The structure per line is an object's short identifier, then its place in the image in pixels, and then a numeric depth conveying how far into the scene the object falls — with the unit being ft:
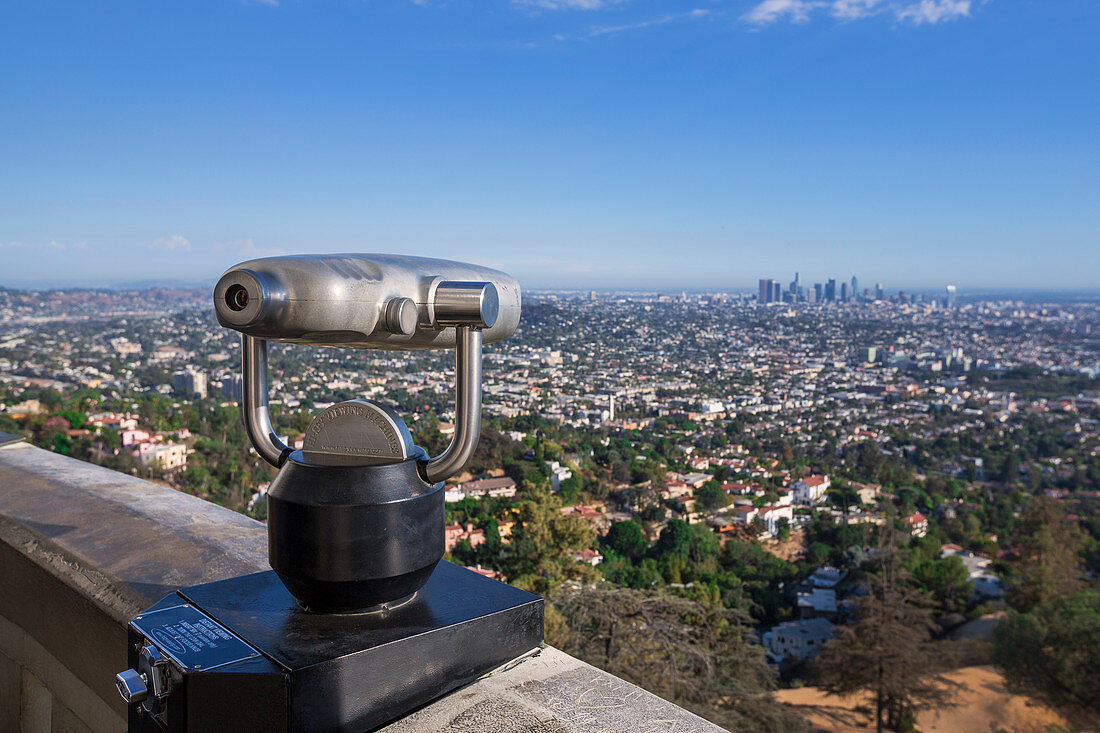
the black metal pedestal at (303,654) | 2.18
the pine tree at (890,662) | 31.53
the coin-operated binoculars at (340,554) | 2.18
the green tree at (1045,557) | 39.91
